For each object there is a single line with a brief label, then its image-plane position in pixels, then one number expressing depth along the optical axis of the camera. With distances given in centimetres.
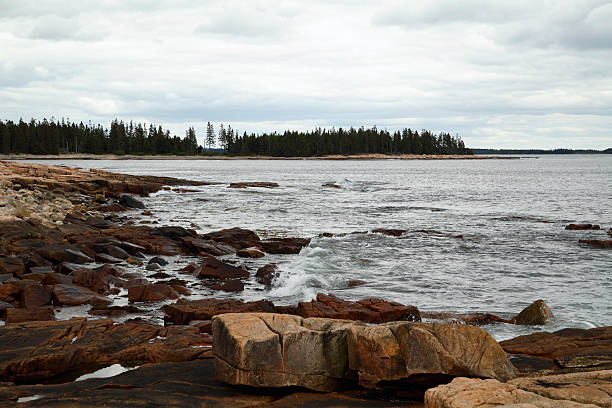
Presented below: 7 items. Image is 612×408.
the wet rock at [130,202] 3362
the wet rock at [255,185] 5343
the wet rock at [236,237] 1977
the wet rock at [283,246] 1908
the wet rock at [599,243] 2030
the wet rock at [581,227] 2539
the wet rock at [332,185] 5888
